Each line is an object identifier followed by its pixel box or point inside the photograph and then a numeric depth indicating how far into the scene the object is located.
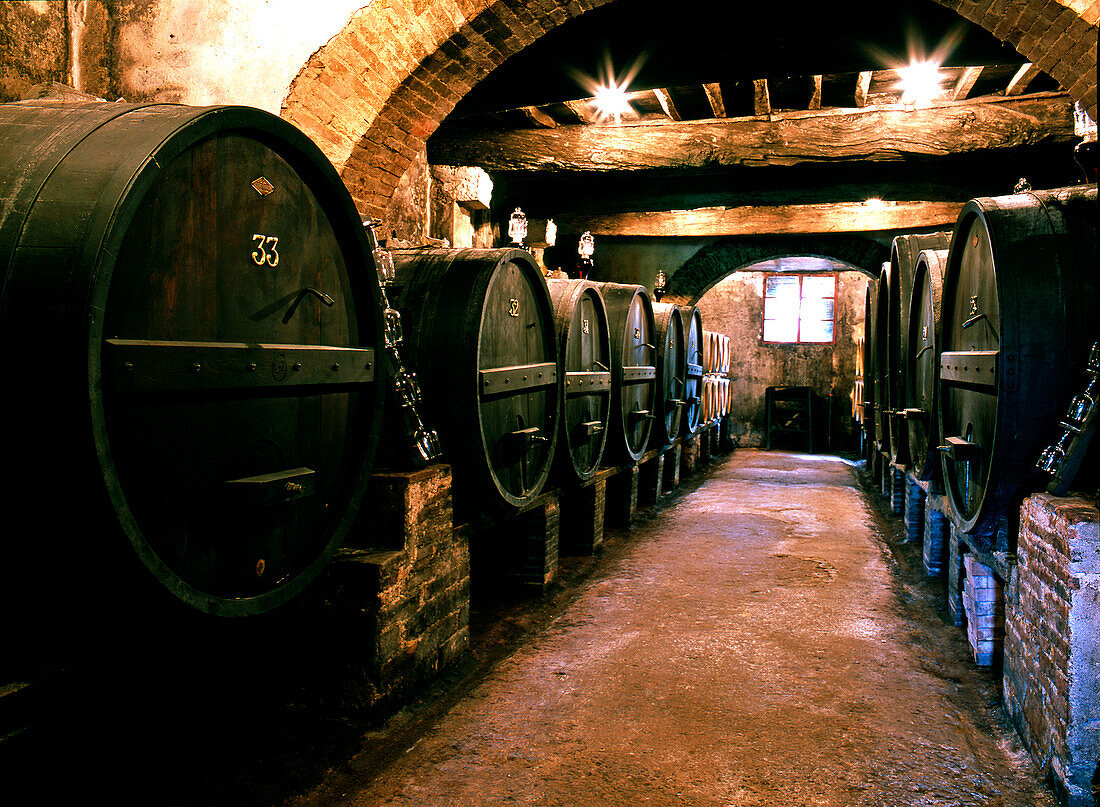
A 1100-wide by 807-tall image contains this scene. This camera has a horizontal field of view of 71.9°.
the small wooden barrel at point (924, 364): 3.70
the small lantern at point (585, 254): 9.07
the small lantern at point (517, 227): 6.74
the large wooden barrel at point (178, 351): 1.40
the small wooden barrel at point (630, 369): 5.45
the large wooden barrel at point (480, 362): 3.06
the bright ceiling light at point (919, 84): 6.06
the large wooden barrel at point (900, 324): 5.04
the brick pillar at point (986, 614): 3.16
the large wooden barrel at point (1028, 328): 2.42
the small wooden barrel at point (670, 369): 6.82
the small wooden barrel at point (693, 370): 8.48
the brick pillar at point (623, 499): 6.11
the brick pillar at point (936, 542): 4.56
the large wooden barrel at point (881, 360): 6.43
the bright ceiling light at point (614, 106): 6.79
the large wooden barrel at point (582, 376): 4.32
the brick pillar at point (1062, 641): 2.02
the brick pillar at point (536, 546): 4.15
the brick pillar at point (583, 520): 5.11
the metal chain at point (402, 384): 2.63
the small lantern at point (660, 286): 10.62
